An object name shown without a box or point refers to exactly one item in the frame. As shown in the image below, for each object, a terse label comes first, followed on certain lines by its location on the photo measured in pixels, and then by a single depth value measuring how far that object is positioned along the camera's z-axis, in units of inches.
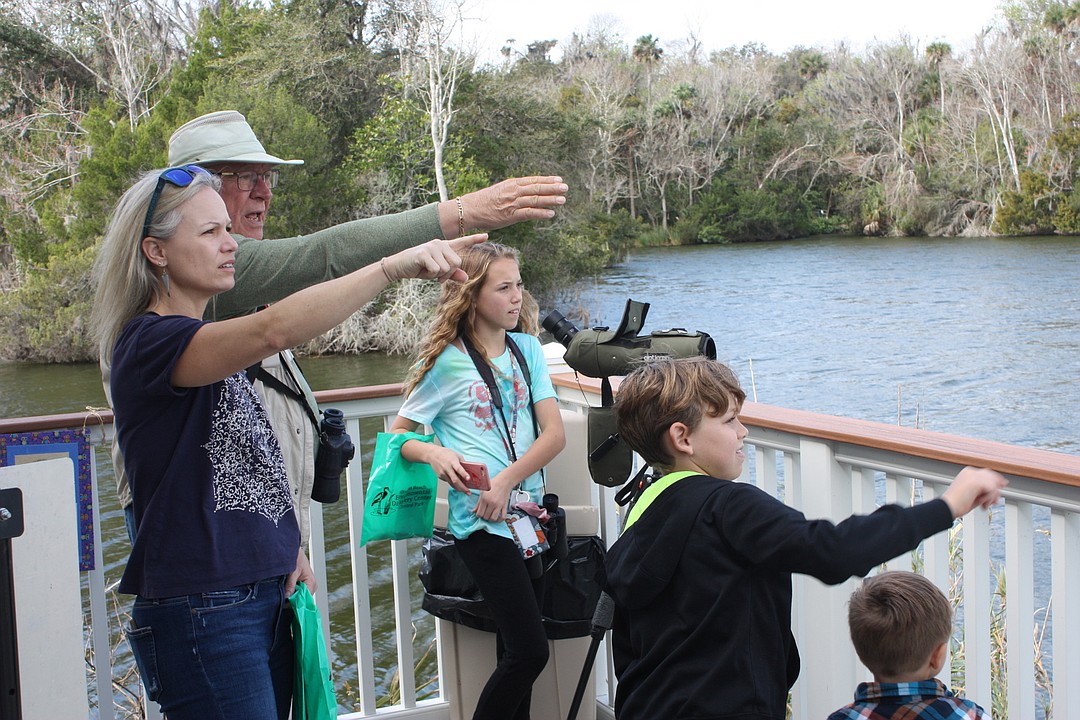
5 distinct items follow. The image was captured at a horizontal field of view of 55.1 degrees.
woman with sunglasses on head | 60.3
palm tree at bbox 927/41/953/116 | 1576.0
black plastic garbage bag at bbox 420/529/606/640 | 102.1
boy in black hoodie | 57.7
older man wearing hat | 71.4
